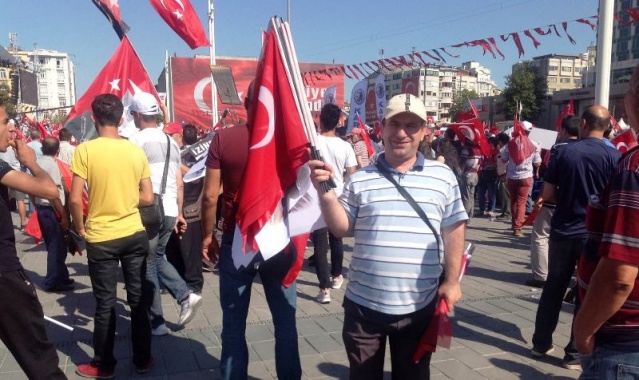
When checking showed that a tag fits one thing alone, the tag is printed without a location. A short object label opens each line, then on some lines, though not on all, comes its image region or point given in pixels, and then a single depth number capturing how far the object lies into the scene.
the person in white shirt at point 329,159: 5.33
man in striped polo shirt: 2.44
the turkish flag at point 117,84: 6.19
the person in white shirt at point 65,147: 9.27
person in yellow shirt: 3.54
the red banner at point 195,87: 35.47
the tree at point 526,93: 65.56
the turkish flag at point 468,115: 12.36
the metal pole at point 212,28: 16.52
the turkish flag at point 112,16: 6.80
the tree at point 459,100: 103.31
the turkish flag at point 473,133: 11.00
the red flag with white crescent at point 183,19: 8.58
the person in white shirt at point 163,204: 4.50
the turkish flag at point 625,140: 6.56
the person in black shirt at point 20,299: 2.71
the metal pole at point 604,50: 6.14
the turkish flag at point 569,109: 8.43
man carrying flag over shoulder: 2.50
